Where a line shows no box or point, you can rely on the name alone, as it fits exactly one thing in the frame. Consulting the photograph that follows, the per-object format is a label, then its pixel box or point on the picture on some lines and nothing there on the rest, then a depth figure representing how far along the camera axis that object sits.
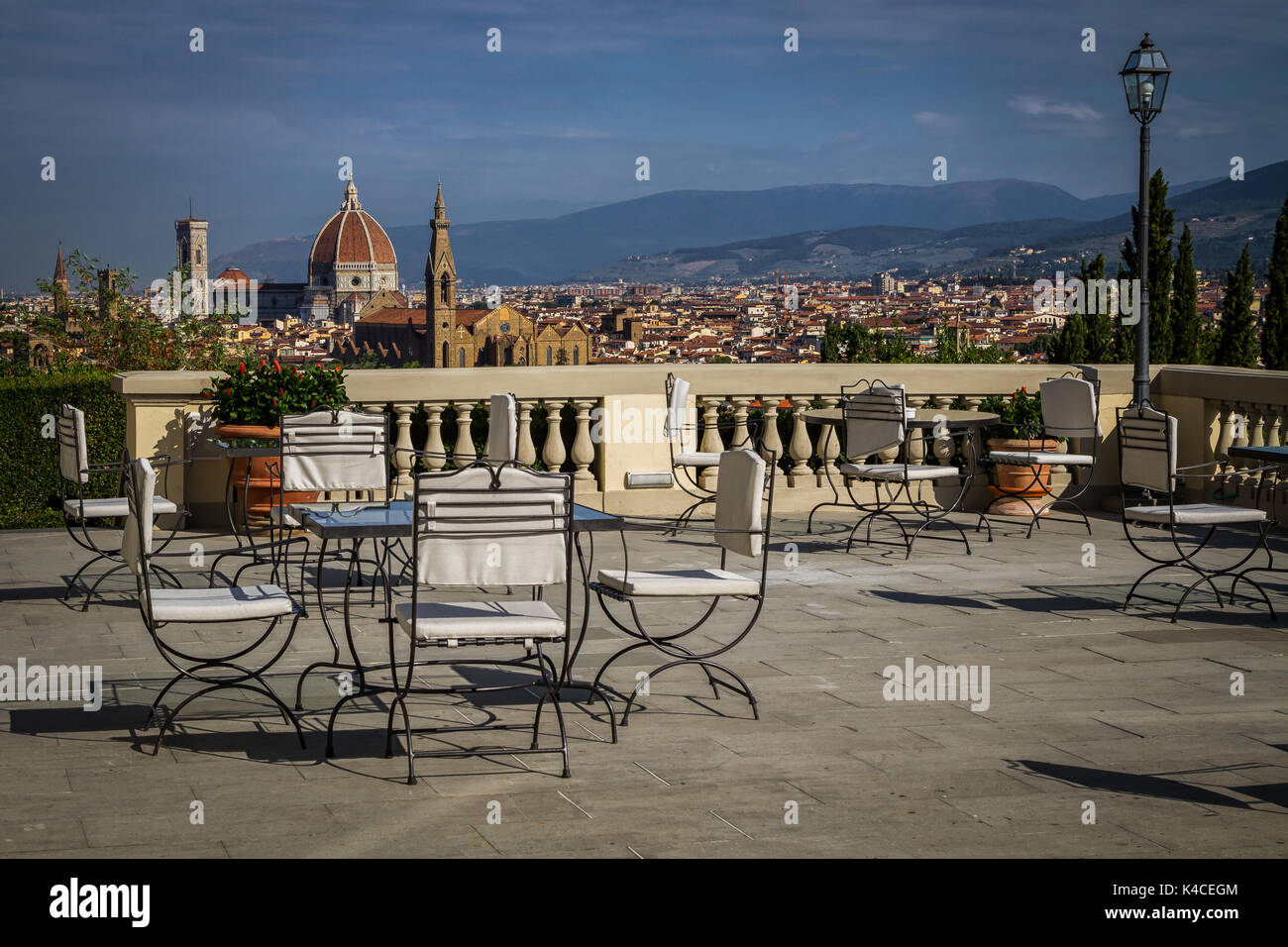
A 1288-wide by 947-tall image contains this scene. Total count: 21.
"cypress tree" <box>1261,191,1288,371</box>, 37.88
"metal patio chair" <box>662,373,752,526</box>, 10.27
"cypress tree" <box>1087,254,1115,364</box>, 35.06
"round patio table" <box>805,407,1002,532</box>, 10.39
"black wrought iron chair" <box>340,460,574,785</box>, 4.70
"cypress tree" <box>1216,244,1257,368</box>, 41.41
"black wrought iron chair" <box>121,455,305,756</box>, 4.89
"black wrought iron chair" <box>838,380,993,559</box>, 9.66
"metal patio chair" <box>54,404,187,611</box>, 7.71
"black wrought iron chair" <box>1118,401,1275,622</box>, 7.54
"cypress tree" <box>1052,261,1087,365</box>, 34.25
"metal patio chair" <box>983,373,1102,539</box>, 10.35
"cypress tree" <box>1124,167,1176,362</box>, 40.38
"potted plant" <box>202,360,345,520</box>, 9.88
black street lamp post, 11.49
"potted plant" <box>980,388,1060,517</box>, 11.35
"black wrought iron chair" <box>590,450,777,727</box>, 5.43
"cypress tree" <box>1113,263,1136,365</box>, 34.03
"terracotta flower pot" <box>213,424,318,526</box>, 9.84
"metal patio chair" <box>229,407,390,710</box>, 7.49
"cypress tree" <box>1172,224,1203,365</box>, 42.12
